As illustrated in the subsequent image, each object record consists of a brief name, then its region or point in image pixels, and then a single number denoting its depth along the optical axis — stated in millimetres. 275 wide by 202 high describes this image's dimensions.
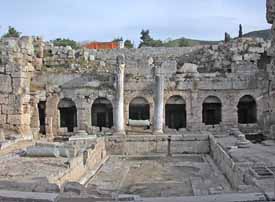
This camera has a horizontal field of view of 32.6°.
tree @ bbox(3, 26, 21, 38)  49738
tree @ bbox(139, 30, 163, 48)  53650
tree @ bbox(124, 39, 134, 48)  52356
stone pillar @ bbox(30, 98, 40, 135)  30766
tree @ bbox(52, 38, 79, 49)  46478
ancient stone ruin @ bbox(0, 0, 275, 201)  19797
